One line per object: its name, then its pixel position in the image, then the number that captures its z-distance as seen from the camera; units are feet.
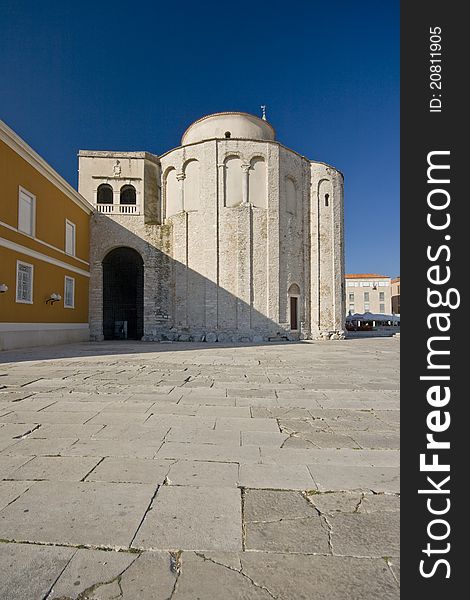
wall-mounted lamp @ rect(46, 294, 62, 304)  54.54
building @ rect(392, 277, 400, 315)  238.56
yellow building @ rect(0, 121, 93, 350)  44.55
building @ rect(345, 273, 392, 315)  232.12
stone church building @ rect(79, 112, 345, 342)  73.46
